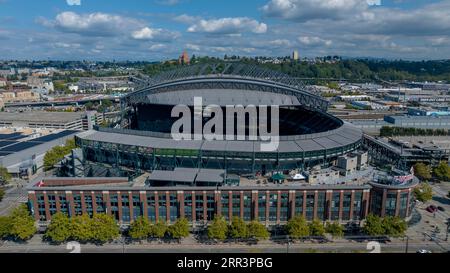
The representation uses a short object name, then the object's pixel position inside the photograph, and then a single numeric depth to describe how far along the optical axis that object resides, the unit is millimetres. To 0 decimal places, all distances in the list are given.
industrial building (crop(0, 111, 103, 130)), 162225
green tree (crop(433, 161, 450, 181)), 97938
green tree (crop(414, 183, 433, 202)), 78500
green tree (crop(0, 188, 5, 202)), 84938
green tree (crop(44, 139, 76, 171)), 106312
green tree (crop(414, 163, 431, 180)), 96812
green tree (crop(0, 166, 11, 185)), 96412
